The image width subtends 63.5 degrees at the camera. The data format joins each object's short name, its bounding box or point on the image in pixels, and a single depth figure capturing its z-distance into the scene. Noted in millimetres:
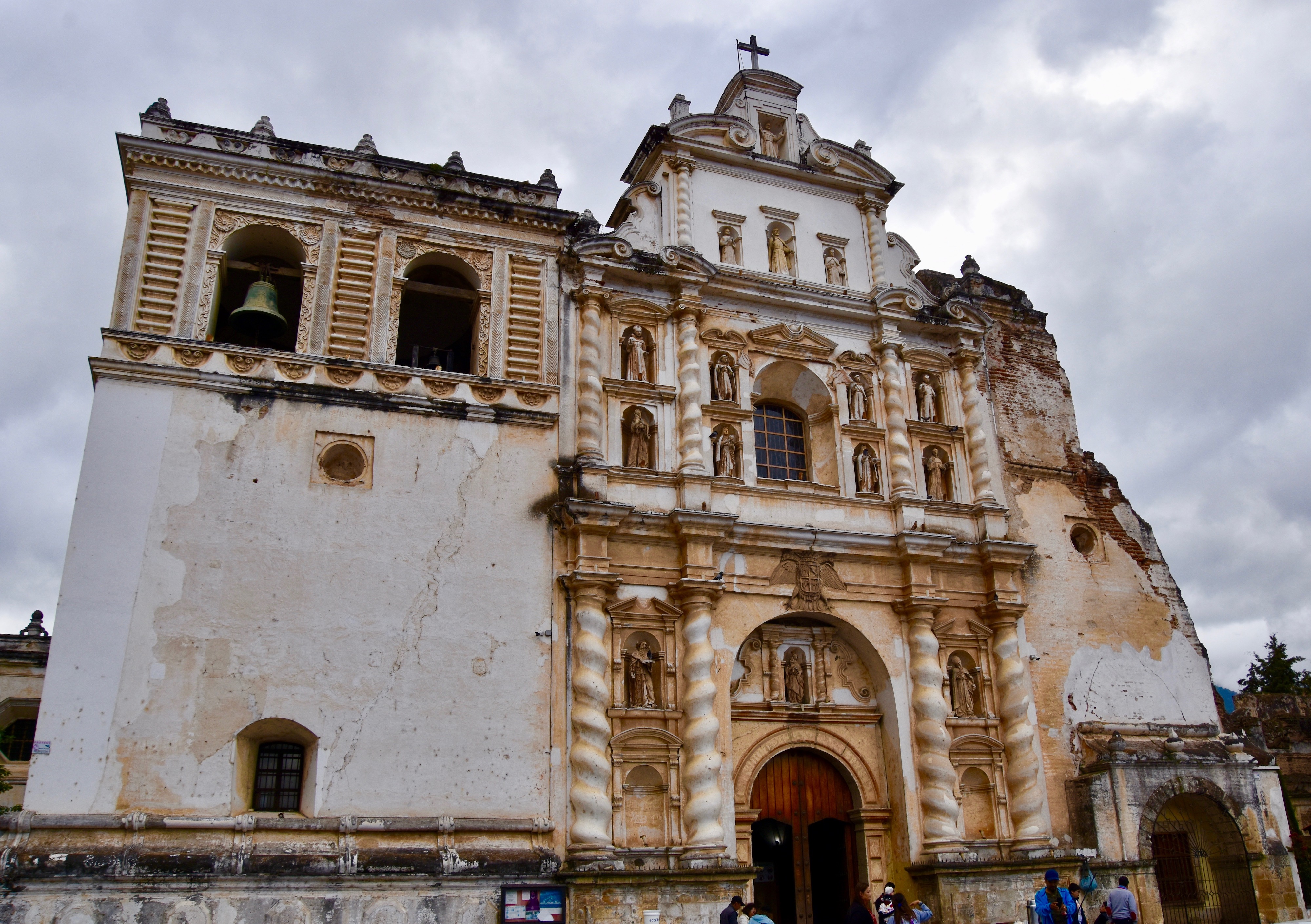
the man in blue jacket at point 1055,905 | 11445
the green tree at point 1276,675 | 31156
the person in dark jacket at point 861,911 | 11852
